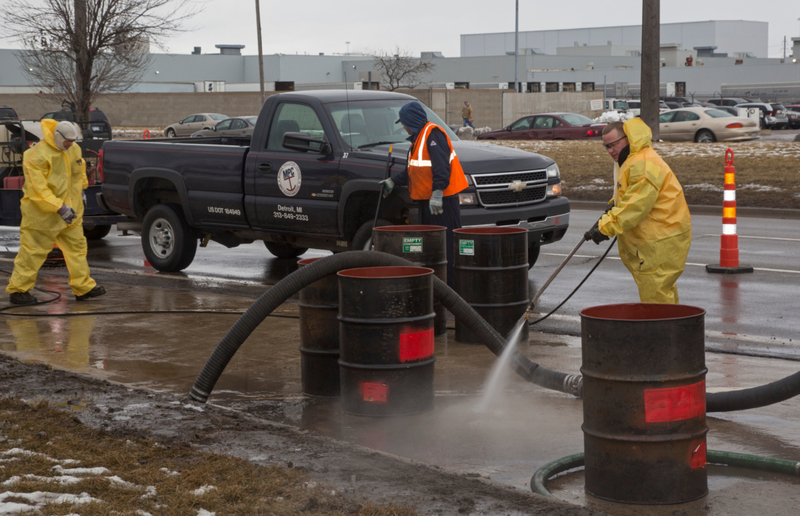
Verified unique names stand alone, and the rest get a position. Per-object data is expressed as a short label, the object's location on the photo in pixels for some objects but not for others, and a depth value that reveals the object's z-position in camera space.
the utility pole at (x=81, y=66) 23.25
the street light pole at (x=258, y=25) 41.38
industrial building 80.69
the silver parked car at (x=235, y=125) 39.66
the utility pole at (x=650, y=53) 24.08
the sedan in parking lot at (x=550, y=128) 33.47
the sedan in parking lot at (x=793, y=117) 46.91
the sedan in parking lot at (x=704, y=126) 30.17
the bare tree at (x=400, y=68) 55.62
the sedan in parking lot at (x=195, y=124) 48.12
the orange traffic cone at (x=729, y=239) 10.67
